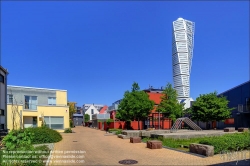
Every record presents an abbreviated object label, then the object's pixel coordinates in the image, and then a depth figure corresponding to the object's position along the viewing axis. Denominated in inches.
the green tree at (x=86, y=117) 2942.4
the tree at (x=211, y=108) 1246.4
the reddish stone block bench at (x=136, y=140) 647.1
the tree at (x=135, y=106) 1311.5
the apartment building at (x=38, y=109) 1155.3
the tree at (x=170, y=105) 1443.2
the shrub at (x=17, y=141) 349.1
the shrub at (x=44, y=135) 641.4
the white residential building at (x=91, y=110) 3347.4
